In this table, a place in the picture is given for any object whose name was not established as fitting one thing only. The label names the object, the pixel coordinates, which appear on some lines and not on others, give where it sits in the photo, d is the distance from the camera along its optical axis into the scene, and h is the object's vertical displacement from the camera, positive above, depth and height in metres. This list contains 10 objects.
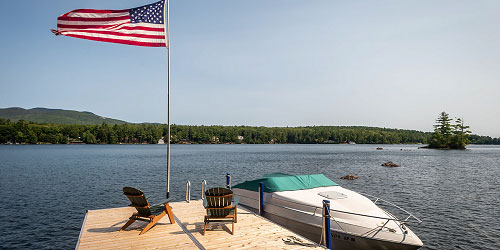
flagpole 11.20 +3.83
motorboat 9.59 -2.90
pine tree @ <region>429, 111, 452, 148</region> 111.44 +0.66
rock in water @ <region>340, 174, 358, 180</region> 33.45 -4.82
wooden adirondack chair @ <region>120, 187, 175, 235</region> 8.66 -2.24
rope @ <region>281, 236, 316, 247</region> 7.91 -2.90
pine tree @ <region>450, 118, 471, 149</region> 109.25 -0.48
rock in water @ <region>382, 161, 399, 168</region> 48.00 -4.90
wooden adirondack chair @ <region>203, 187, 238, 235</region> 8.77 -2.16
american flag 10.05 +3.86
